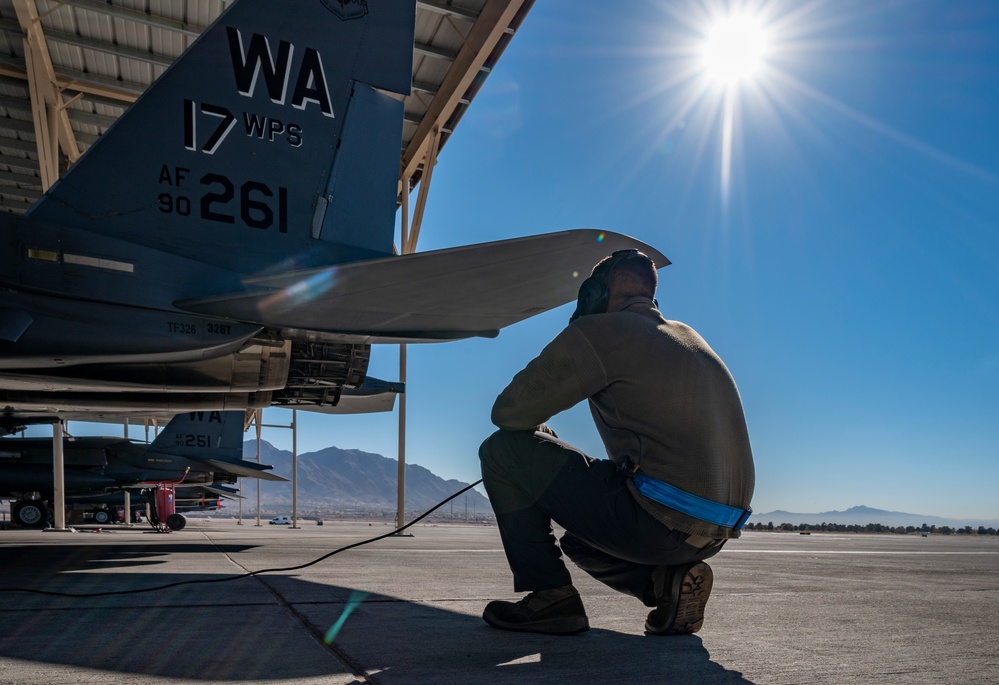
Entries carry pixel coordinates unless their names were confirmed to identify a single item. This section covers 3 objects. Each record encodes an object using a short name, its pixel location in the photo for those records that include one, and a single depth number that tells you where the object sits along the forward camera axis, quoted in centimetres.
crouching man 217
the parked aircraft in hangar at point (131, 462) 1789
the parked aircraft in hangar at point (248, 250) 435
